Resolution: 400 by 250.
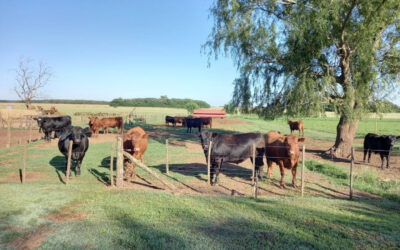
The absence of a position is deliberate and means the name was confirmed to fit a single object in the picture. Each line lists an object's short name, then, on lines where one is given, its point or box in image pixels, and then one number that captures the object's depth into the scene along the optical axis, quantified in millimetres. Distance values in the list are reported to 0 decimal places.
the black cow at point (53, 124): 18347
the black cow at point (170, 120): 32806
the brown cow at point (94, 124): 20859
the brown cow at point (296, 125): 24059
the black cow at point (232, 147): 9336
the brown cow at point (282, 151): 8711
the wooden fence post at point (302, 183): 7400
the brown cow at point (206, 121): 30797
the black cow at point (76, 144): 9086
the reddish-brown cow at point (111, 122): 21609
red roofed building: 51625
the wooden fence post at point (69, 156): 8273
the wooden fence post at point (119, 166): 7883
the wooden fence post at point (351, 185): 7301
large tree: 12531
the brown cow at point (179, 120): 32656
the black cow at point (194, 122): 25927
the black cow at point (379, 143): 12388
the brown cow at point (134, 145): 9266
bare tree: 40131
